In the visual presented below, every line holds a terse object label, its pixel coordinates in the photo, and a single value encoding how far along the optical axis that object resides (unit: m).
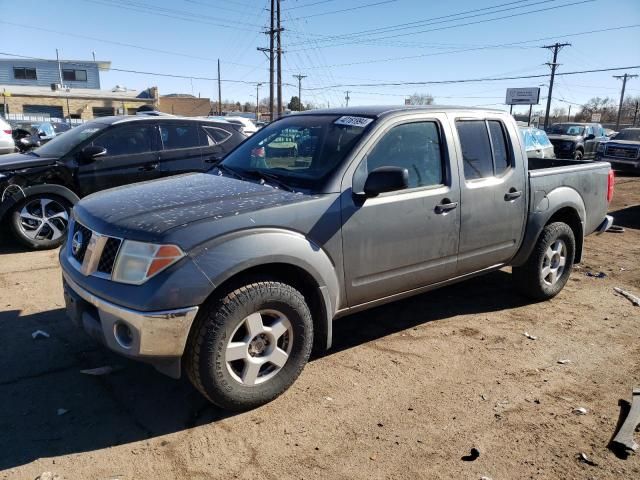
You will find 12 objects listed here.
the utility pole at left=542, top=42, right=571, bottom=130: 49.92
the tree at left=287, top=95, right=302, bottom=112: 61.48
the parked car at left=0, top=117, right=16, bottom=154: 8.73
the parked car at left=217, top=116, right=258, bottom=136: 7.97
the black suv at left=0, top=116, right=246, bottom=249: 6.24
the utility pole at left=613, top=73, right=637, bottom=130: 64.84
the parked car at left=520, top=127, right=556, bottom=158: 13.16
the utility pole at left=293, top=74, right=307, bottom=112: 65.66
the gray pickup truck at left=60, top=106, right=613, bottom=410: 2.71
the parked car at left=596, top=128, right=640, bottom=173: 15.90
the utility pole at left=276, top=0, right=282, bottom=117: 32.48
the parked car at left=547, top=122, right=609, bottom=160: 19.64
